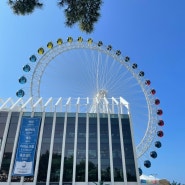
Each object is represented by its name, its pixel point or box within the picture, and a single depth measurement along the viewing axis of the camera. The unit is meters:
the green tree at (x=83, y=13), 12.19
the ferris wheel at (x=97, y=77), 37.91
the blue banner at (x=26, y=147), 33.36
